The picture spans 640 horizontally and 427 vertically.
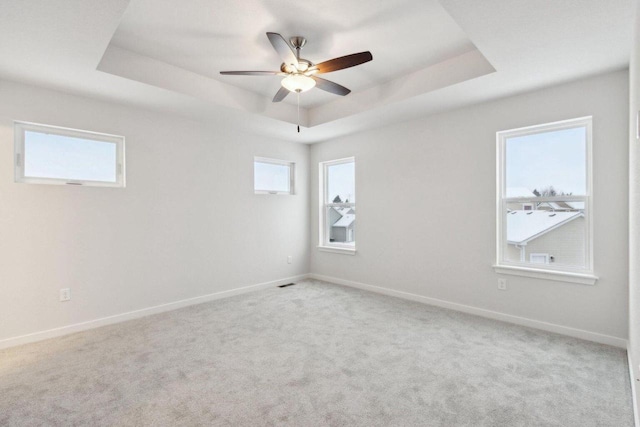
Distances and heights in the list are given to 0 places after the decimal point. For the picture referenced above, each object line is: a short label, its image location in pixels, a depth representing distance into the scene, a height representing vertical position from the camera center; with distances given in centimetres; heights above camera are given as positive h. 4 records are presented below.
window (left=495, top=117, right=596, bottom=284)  296 +9
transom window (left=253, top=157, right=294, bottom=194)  492 +60
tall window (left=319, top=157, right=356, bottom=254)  507 +10
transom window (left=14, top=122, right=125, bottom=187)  300 +60
